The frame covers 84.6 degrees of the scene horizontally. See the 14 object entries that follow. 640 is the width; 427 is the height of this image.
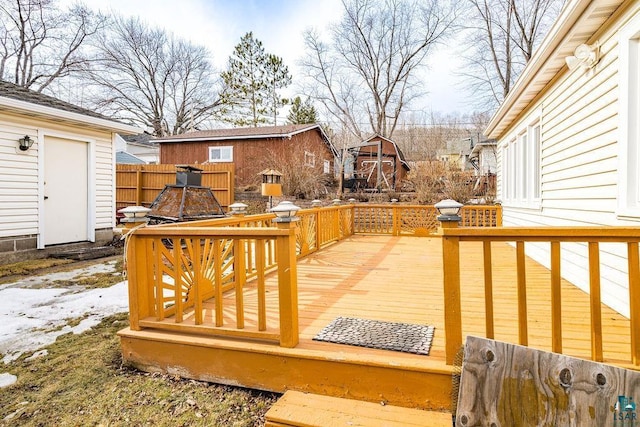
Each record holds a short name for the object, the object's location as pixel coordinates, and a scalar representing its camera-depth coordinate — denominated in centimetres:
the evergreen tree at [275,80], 2420
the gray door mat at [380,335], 234
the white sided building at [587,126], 280
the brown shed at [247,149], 1666
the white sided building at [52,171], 639
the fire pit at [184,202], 638
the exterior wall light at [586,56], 329
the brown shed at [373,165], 1784
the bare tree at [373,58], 2228
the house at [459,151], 2705
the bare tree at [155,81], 2372
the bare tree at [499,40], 1806
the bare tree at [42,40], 1753
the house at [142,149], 2492
